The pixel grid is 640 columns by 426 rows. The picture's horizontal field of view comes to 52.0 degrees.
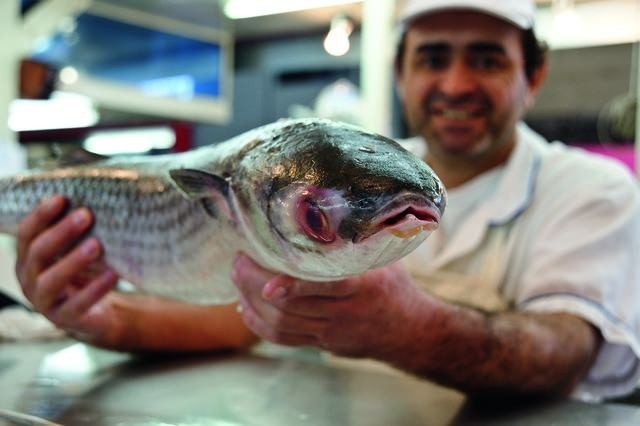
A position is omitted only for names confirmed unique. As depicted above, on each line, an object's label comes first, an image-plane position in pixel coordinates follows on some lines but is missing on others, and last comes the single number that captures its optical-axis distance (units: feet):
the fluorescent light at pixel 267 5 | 12.86
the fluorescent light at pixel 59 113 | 15.12
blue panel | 17.20
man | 2.81
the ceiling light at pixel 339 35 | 13.65
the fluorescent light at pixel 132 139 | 17.51
